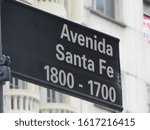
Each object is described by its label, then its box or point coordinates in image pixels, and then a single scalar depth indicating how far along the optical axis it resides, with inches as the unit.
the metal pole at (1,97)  231.8
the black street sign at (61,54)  246.5
